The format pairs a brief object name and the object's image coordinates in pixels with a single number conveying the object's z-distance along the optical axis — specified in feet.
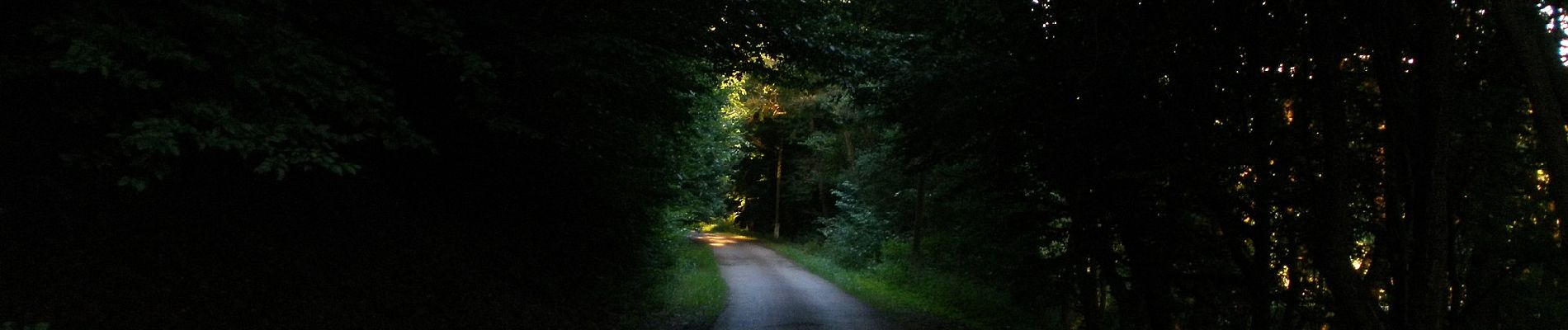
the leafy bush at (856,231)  93.45
